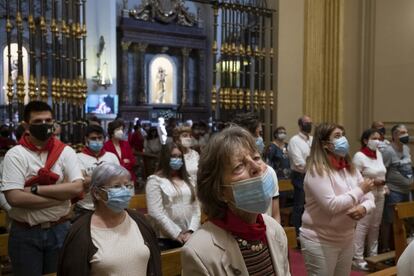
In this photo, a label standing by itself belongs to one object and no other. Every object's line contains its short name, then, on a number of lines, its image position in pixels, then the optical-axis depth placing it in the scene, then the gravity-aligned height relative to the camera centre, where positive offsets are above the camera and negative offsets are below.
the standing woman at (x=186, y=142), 5.01 -0.37
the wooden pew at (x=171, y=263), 2.78 -0.93
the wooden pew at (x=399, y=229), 4.19 -1.09
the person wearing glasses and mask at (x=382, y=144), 5.80 -0.45
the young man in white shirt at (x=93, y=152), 5.04 -0.49
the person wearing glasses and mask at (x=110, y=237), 2.42 -0.70
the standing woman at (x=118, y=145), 6.39 -0.52
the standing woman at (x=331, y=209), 3.07 -0.67
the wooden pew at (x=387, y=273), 3.05 -1.08
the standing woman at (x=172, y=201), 3.69 -0.75
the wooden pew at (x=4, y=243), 3.29 -0.96
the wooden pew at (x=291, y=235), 3.22 -0.88
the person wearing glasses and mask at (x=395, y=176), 5.89 -0.86
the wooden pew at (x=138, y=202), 4.35 -0.88
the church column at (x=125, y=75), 18.29 +1.30
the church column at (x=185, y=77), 19.75 +1.32
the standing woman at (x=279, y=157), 6.87 -0.72
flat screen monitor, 14.52 +0.12
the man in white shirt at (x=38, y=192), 2.99 -0.54
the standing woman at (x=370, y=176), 5.30 -0.76
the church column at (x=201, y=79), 20.17 +1.26
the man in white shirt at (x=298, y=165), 6.20 -0.76
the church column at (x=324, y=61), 7.68 +0.78
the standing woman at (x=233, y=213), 1.62 -0.39
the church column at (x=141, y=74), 18.69 +1.37
